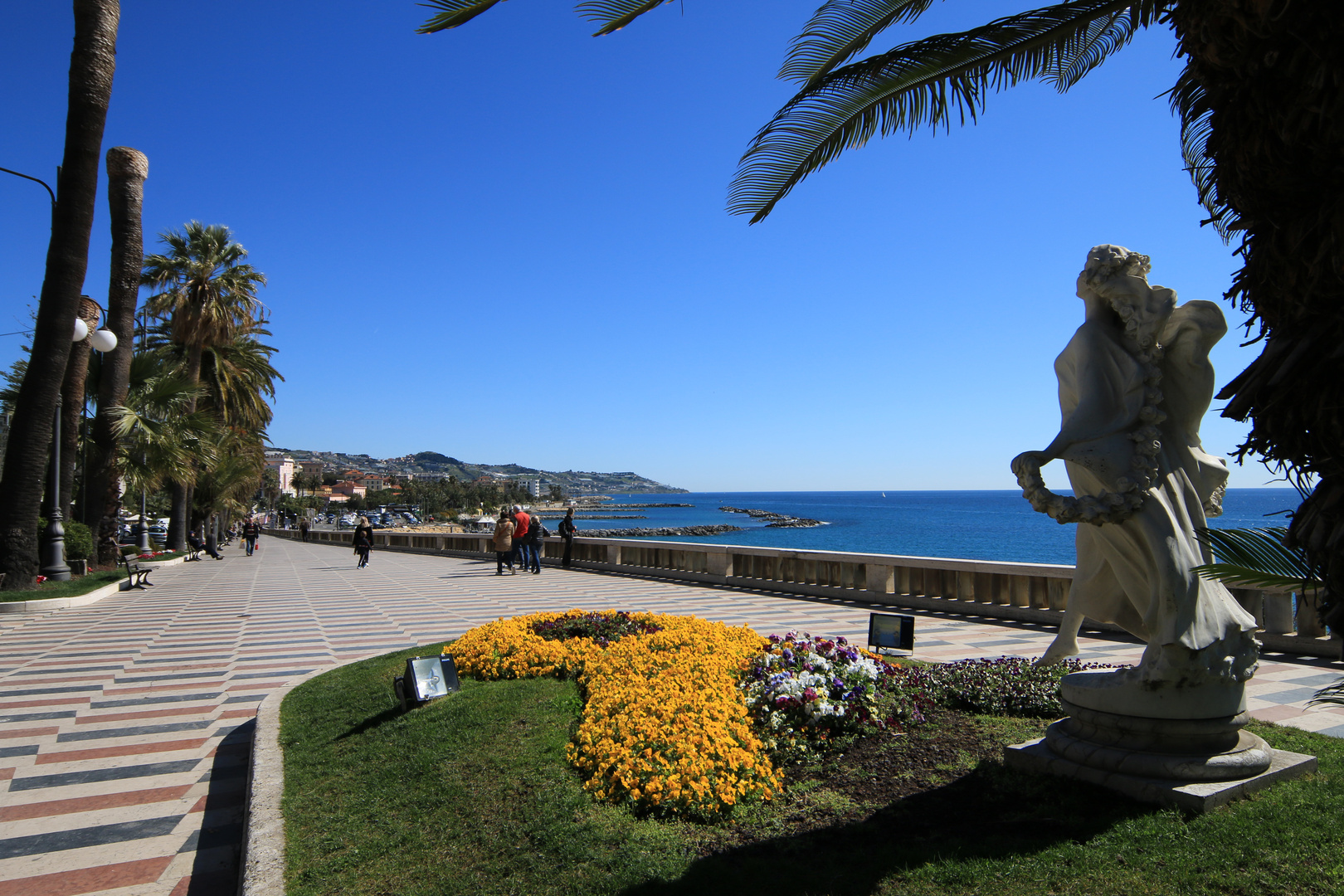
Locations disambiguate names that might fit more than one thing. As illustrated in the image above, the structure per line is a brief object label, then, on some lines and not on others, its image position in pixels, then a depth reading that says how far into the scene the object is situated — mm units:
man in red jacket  21266
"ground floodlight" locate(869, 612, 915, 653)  6706
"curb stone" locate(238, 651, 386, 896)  3531
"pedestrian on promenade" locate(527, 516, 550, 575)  21062
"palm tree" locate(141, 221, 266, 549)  30031
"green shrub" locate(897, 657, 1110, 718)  5297
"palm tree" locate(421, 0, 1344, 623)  1735
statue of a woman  3768
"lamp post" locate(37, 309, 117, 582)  16047
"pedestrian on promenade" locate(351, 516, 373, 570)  25312
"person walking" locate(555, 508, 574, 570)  21719
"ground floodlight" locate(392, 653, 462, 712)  5719
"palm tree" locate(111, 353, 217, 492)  18984
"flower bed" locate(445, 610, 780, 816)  3898
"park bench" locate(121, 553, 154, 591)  17891
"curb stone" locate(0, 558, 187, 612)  12812
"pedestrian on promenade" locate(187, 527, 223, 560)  33638
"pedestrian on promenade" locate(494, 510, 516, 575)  21059
